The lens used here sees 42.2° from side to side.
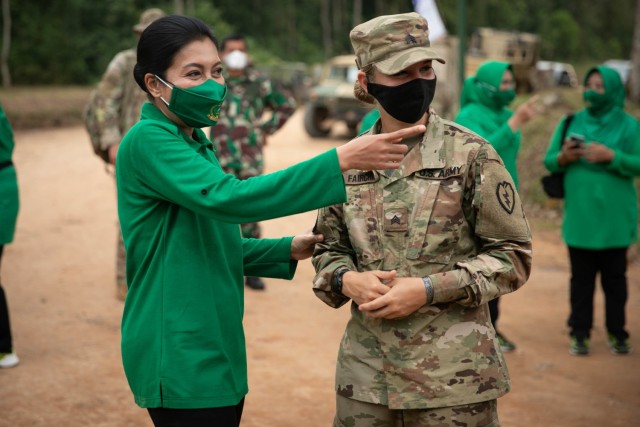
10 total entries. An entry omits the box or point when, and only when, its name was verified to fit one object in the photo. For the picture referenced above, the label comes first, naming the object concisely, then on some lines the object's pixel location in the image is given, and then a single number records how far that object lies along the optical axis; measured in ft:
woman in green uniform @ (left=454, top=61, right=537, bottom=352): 18.38
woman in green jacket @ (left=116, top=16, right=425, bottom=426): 7.91
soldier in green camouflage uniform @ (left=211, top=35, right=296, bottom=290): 25.03
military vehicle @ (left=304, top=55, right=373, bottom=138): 66.54
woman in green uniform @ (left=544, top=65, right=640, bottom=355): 19.44
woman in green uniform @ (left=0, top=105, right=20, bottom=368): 18.01
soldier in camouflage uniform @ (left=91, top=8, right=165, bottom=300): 22.34
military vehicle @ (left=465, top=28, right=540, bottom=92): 93.45
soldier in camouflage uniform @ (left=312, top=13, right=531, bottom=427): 8.66
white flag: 49.21
